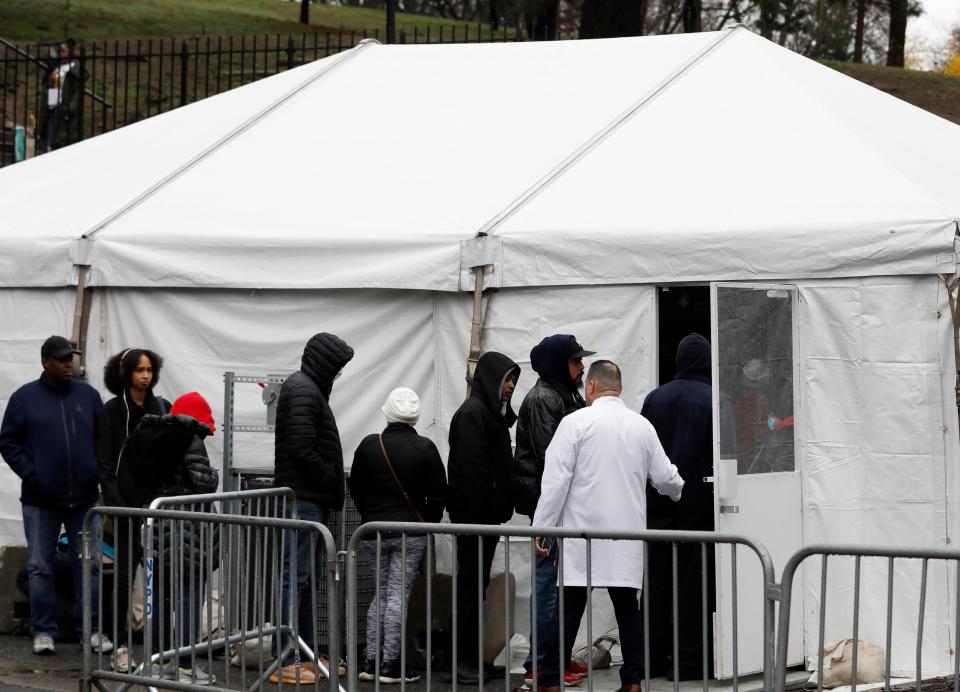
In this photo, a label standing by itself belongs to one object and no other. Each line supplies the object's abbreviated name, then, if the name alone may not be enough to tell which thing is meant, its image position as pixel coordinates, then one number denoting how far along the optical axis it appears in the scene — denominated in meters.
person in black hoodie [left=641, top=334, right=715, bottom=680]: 15.81
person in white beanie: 15.49
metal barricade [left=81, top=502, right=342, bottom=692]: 12.95
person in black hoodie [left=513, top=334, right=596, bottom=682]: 15.63
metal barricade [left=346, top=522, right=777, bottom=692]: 10.93
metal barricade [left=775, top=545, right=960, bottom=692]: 10.05
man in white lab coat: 13.73
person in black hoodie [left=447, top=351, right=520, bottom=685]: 15.54
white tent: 16.03
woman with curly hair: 16.25
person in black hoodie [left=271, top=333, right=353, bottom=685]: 15.52
